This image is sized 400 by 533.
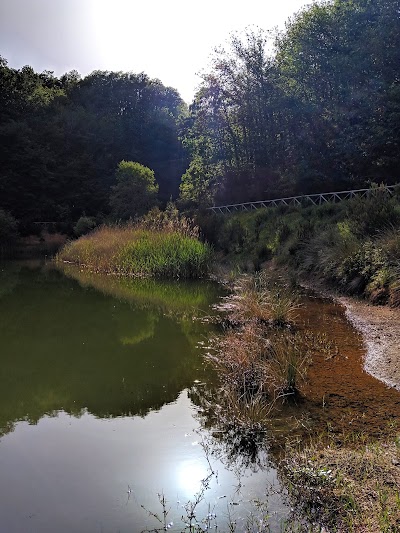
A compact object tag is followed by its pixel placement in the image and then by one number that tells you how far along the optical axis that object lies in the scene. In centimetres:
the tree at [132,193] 3231
